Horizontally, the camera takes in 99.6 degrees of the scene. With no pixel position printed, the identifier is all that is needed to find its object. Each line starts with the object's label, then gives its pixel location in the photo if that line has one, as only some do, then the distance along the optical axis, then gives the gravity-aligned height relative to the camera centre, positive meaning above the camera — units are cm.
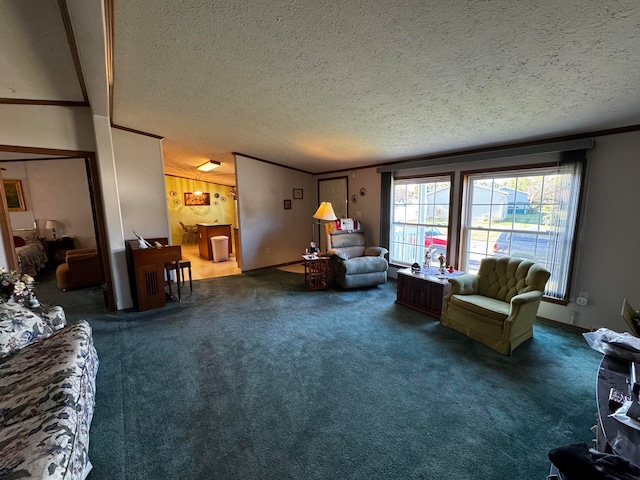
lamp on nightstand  608 -32
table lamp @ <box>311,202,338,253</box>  478 -10
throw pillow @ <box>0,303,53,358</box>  194 -89
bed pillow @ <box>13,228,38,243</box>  587 -51
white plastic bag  141 -75
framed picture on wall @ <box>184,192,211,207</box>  945 +35
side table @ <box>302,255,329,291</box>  464 -112
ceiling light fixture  626 +104
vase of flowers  236 -69
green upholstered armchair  260 -103
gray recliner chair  454 -89
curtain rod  286 +65
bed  512 -79
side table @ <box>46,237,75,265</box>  612 -86
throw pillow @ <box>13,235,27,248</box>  561 -63
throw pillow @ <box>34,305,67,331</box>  236 -94
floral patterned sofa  115 -102
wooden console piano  372 -88
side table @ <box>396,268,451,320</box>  339 -113
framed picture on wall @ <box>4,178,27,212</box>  591 +35
